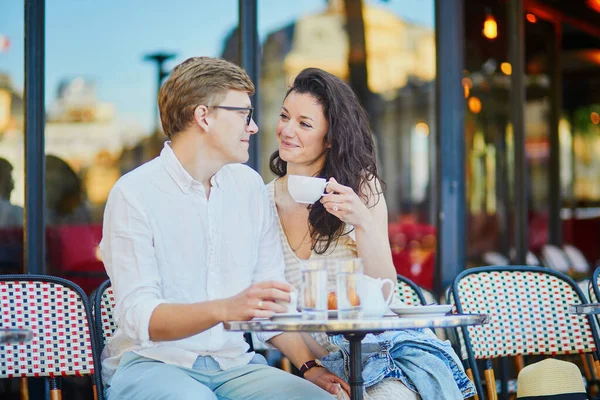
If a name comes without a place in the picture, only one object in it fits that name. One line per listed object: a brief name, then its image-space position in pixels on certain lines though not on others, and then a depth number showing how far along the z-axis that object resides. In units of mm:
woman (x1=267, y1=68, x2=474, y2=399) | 2479
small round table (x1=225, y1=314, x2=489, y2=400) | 1859
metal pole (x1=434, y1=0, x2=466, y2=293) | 4035
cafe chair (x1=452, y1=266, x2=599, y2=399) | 3174
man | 2244
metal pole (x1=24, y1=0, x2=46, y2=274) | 3373
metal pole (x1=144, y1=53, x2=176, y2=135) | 7359
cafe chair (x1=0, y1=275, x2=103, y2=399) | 2684
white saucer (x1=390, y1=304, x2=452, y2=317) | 2119
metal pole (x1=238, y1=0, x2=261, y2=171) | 3756
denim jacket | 2389
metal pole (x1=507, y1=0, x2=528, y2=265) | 4348
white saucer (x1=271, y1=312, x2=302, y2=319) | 2064
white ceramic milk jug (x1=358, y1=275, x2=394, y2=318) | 2070
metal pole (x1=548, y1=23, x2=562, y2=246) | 8844
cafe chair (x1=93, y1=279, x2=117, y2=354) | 2715
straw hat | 2926
